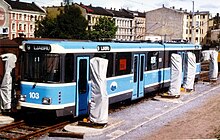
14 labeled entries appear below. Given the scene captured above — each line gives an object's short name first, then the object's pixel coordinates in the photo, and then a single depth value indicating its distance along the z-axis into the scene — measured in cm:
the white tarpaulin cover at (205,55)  4428
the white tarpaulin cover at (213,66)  2859
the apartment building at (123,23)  11051
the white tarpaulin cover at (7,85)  1548
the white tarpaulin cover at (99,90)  1342
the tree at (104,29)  7682
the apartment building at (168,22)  10244
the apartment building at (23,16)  9175
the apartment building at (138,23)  11780
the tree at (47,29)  7106
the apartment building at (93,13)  10175
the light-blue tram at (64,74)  1333
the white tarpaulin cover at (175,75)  2051
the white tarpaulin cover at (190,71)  2306
